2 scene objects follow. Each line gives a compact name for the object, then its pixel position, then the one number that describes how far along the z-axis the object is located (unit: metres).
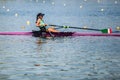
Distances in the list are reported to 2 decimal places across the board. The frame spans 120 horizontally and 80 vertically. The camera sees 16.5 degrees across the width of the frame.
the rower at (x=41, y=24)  42.81
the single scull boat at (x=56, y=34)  43.75
